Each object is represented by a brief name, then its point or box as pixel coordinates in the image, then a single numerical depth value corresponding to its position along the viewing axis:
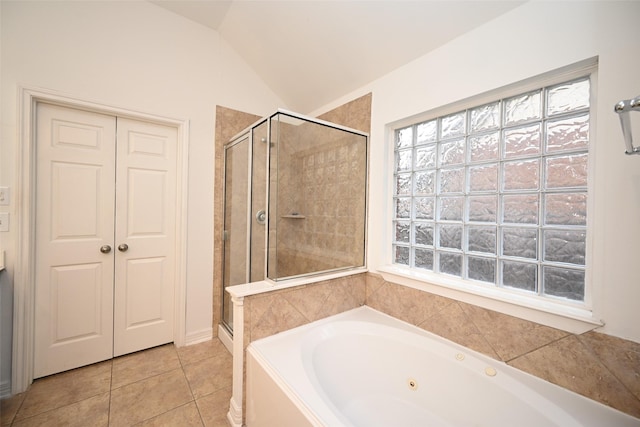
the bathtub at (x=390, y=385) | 1.04
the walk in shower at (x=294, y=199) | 1.79
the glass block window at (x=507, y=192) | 1.22
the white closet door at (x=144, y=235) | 2.03
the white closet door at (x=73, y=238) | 1.76
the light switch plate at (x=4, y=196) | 1.56
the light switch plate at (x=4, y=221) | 1.57
